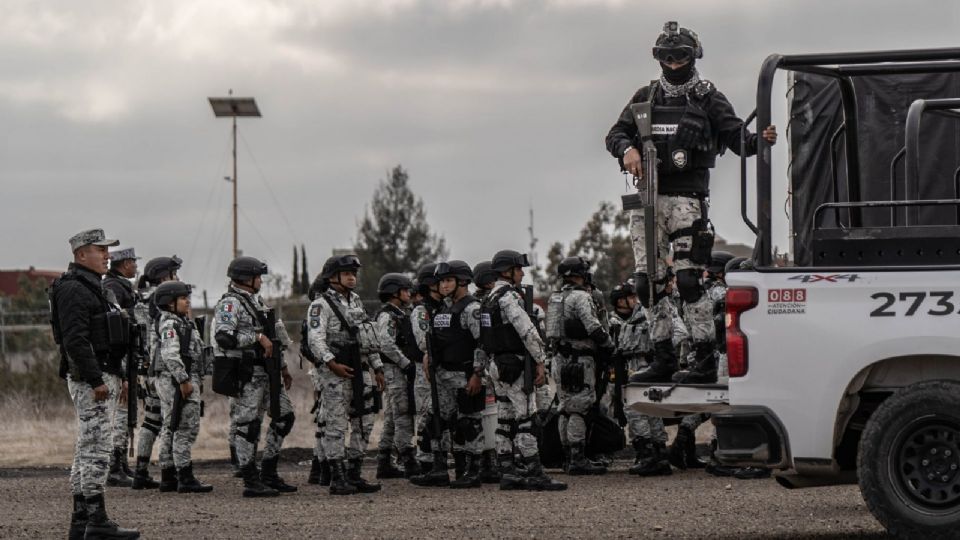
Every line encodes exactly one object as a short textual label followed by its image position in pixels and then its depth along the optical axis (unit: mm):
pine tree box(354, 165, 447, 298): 68875
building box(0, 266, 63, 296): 69838
